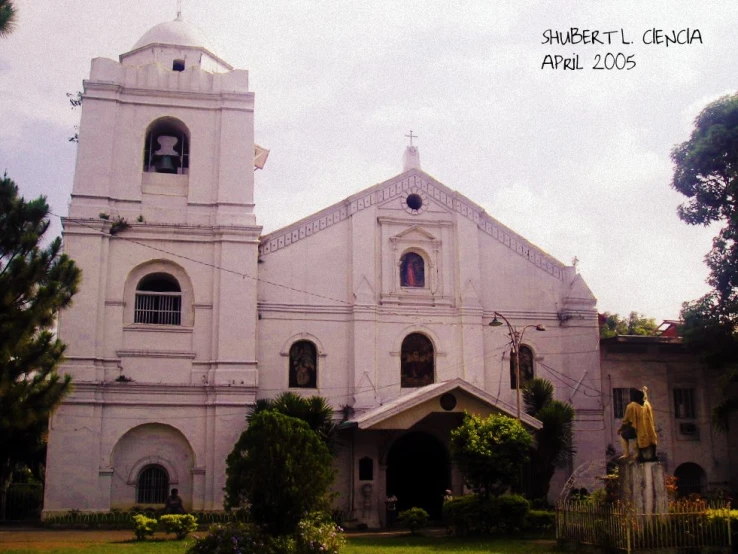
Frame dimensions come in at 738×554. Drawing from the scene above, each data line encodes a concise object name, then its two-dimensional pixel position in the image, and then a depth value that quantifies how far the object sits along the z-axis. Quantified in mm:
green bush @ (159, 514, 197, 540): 20047
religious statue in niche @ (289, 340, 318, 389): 26531
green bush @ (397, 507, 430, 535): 22109
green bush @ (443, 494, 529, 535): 21094
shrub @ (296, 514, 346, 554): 14992
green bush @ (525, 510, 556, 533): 21641
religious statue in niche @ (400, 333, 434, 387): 27375
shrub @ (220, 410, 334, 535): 14883
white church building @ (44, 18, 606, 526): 24641
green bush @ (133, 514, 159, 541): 19828
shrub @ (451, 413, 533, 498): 21438
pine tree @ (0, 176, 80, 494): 15641
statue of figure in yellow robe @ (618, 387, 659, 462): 16578
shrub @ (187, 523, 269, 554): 14297
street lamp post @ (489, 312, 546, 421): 23600
